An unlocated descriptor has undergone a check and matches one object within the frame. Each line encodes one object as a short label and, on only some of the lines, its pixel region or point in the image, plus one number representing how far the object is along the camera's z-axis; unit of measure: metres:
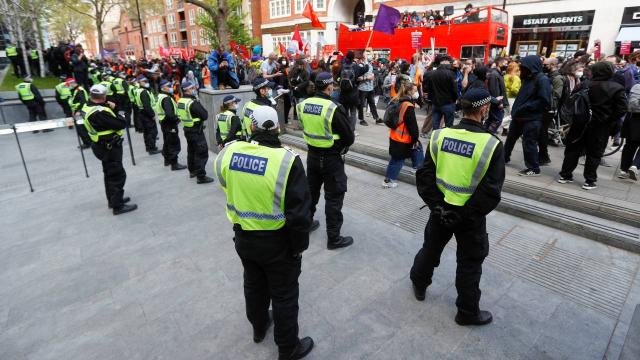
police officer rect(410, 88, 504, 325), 2.68
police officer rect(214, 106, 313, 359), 2.45
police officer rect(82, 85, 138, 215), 5.42
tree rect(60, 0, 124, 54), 31.48
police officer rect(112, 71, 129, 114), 11.81
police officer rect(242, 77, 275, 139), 5.21
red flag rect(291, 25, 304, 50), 13.45
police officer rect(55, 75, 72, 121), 12.30
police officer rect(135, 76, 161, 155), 8.87
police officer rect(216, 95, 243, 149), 5.98
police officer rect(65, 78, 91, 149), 9.63
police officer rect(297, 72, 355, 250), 4.24
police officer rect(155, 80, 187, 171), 7.24
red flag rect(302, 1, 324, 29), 12.76
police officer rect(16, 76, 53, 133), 12.36
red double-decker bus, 14.19
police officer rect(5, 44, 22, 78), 18.44
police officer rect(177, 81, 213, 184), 6.84
